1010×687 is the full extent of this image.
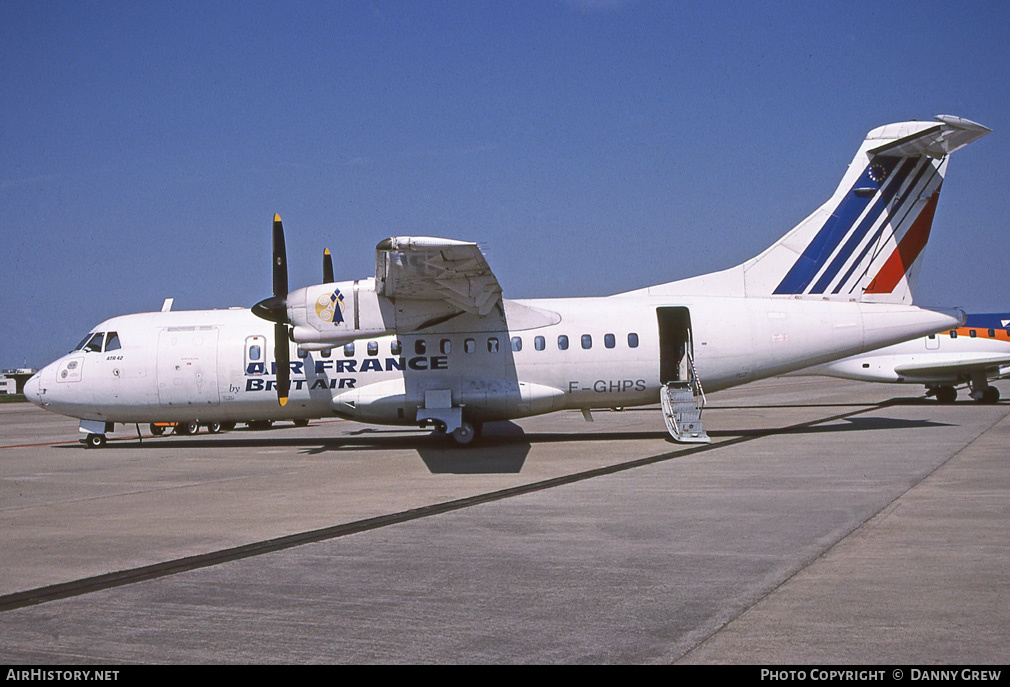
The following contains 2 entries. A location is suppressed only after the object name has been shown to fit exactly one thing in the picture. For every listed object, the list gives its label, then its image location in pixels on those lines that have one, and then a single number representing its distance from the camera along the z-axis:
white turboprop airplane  19.08
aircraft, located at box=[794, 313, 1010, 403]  31.42
